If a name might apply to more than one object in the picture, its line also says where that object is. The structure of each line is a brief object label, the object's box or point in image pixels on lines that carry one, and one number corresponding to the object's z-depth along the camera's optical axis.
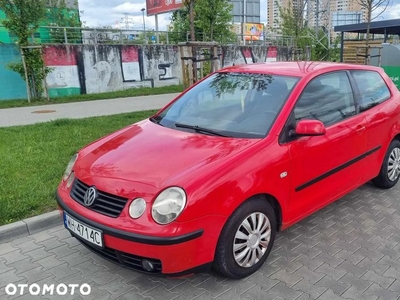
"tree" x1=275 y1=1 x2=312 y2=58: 18.41
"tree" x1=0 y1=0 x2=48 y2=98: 12.93
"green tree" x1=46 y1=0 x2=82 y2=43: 16.45
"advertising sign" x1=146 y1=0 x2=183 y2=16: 27.43
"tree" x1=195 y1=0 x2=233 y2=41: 19.41
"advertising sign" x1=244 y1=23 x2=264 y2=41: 41.11
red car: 2.53
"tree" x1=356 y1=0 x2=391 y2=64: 11.38
